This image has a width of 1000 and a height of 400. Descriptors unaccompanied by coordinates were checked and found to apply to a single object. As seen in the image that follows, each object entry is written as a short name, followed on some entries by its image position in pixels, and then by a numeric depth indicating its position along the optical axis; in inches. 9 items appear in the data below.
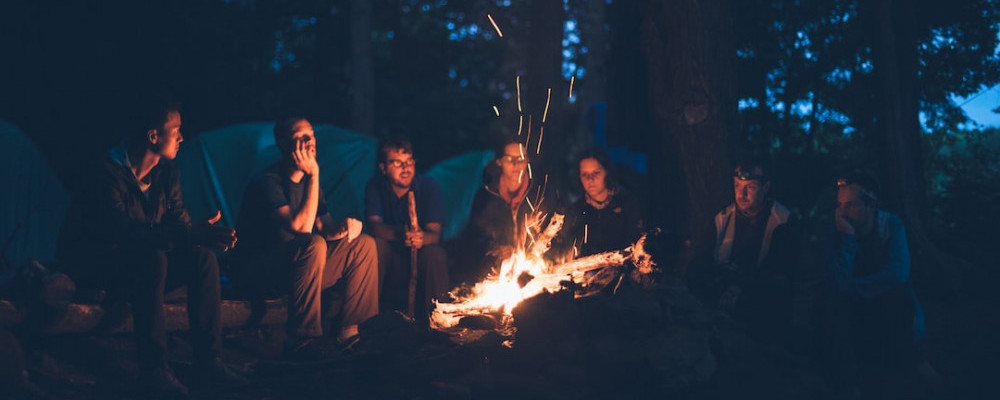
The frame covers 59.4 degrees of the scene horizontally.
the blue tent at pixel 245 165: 390.9
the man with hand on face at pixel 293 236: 232.4
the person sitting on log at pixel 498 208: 279.6
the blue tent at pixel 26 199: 345.7
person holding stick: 252.8
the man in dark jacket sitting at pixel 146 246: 193.8
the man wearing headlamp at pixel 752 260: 230.7
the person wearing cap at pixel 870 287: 210.2
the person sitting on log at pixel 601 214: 258.5
